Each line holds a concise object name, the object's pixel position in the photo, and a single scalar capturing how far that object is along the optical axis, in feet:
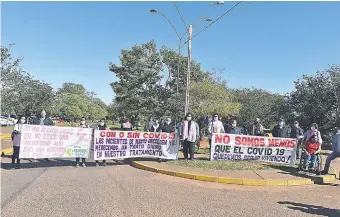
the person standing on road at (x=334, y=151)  34.35
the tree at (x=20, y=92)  86.79
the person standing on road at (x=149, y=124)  53.13
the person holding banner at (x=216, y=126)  44.00
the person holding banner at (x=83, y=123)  40.78
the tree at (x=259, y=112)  142.45
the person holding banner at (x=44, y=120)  42.66
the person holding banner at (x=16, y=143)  36.01
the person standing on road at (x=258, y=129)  48.44
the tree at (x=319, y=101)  79.41
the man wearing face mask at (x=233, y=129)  46.68
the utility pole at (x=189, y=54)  57.88
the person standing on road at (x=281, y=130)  46.19
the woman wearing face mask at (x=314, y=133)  35.78
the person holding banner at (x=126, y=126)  48.03
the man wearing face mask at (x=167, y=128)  44.19
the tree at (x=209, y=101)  111.65
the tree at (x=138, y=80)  150.10
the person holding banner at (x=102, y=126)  42.16
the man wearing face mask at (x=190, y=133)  42.24
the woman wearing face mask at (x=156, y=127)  51.63
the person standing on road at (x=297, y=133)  45.56
